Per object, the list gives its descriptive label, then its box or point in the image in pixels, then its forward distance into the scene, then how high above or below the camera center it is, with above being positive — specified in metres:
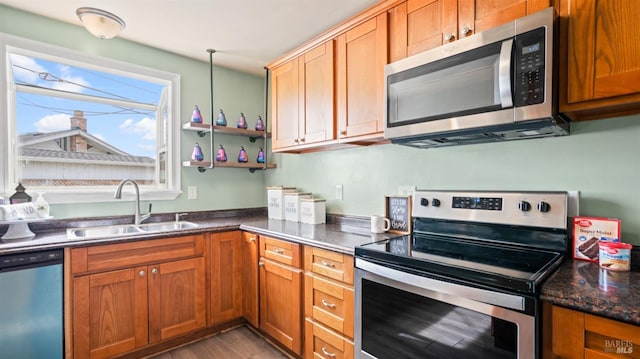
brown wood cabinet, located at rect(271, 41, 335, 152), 2.21 +0.62
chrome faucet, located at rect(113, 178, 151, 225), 2.37 -0.15
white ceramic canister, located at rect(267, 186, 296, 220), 2.82 -0.20
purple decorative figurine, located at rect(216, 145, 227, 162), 2.91 +0.21
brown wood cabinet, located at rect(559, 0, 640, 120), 1.09 +0.45
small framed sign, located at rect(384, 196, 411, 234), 1.97 -0.23
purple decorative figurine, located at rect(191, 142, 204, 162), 2.78 +0.21
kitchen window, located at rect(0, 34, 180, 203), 2.17 +0.43
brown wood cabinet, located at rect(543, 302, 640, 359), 0.87 -0.47
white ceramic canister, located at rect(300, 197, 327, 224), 2.51 -0.27
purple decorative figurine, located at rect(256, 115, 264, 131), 3.13 +0.54
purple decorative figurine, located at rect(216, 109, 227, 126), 2.88 +0.54
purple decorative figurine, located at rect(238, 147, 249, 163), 3.04 +0.21
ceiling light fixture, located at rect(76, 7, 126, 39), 1.81 +0.95
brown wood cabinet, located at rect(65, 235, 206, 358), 1.86 -0.77
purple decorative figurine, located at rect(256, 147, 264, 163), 3.18 +0.22
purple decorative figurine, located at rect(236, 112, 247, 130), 3.02 +0.54
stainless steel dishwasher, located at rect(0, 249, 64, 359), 1.64 -0.69
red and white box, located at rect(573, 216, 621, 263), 1.28 -0.24
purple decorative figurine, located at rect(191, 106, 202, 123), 2.74 +0.55
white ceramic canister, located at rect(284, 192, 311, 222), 2.67 -0.23
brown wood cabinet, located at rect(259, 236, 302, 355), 1.98 -0.78
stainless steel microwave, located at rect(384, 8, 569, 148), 1.21 +0.40
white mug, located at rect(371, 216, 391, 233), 2.04 -0.30
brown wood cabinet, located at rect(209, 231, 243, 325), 2.38 -0.77
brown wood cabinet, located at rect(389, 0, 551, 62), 1.37 +0.78
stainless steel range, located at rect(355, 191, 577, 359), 1.07 -0.39
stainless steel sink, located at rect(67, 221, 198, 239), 2.23 -0.39
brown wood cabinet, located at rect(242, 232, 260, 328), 2.36 -0.79
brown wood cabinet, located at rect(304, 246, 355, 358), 1.67 -0.72
